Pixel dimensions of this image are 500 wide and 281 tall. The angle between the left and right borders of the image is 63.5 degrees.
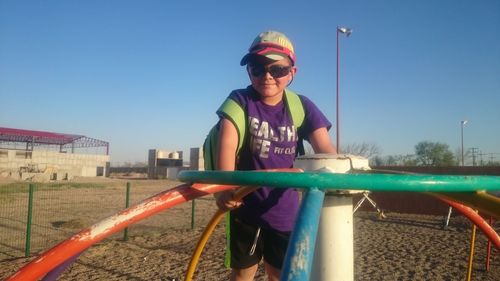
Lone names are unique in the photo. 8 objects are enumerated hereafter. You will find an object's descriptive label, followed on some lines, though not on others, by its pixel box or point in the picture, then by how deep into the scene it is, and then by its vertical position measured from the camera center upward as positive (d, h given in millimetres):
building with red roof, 32219 +409
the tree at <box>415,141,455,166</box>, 35250 +1625
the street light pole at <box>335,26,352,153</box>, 15180 +5523
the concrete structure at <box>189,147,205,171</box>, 39975 +868
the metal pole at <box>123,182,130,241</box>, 6936 -1229
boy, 1773 +111
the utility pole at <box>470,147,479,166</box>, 41125 +1634
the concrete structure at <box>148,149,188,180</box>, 43338 +322
